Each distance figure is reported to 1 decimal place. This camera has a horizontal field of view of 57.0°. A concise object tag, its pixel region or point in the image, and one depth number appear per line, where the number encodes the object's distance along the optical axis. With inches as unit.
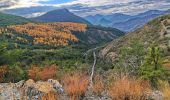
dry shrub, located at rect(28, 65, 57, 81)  422.7
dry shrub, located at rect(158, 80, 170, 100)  219.9
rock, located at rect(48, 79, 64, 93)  263.3
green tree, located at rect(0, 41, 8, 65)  880.5
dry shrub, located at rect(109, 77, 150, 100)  227.3
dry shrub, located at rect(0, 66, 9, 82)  472.2
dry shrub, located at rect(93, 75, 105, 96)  263.0
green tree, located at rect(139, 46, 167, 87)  478.1
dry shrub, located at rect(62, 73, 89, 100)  250.0
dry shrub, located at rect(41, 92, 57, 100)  220.9
